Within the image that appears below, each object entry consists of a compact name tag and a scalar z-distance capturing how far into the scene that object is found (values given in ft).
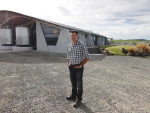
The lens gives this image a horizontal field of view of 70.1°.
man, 10.43
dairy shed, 50.98
